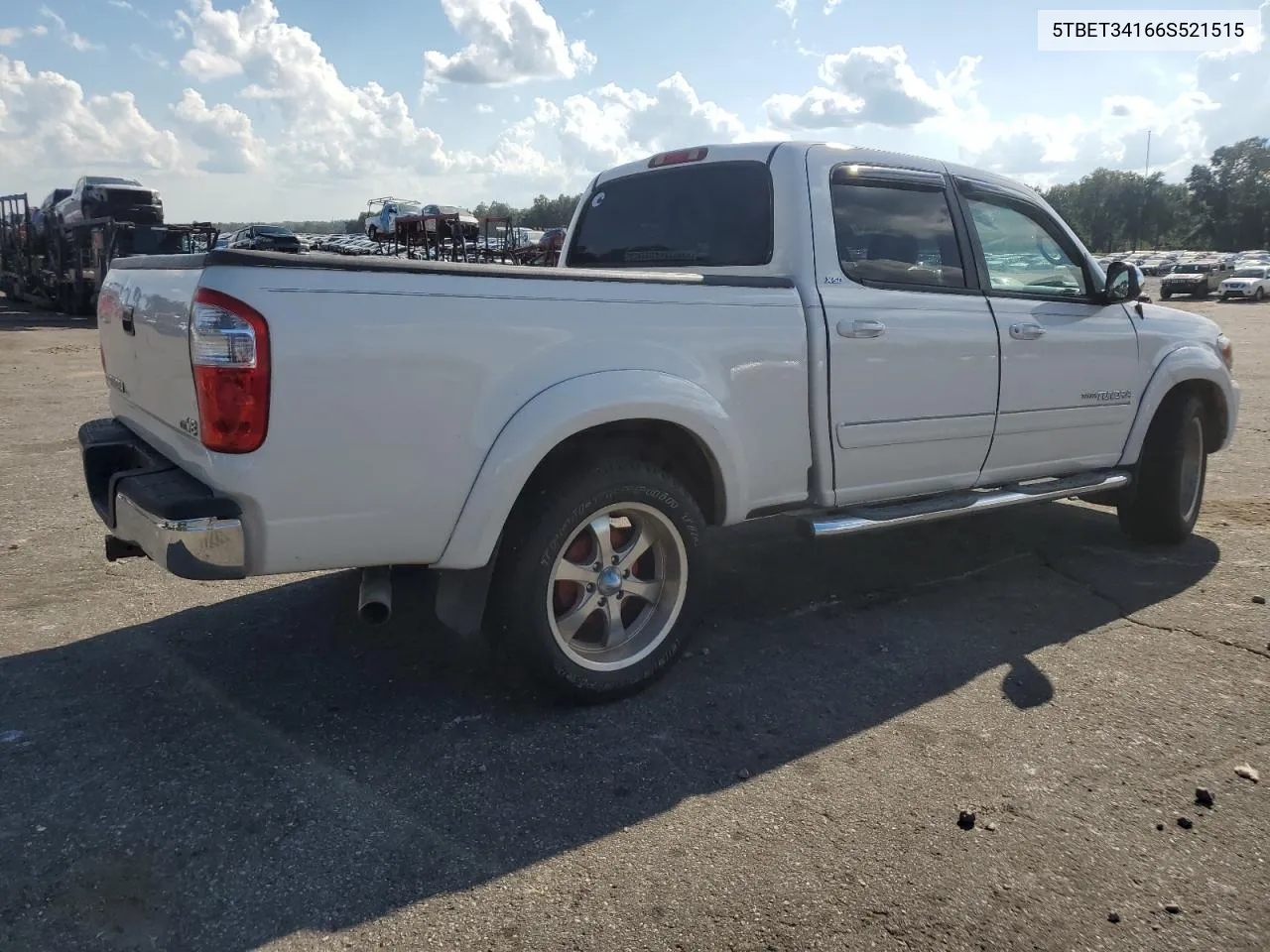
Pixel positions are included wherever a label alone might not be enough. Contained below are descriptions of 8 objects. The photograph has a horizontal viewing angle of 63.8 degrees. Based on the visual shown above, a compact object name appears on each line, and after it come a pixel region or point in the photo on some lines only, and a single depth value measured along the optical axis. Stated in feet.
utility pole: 338.54
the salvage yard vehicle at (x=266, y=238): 94.19
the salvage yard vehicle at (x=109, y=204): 72.08
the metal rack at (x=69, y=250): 65.05
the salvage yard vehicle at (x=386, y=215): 149.23
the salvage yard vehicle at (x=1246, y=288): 127.24
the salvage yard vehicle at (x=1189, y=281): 137.28
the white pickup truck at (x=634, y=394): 9.59
